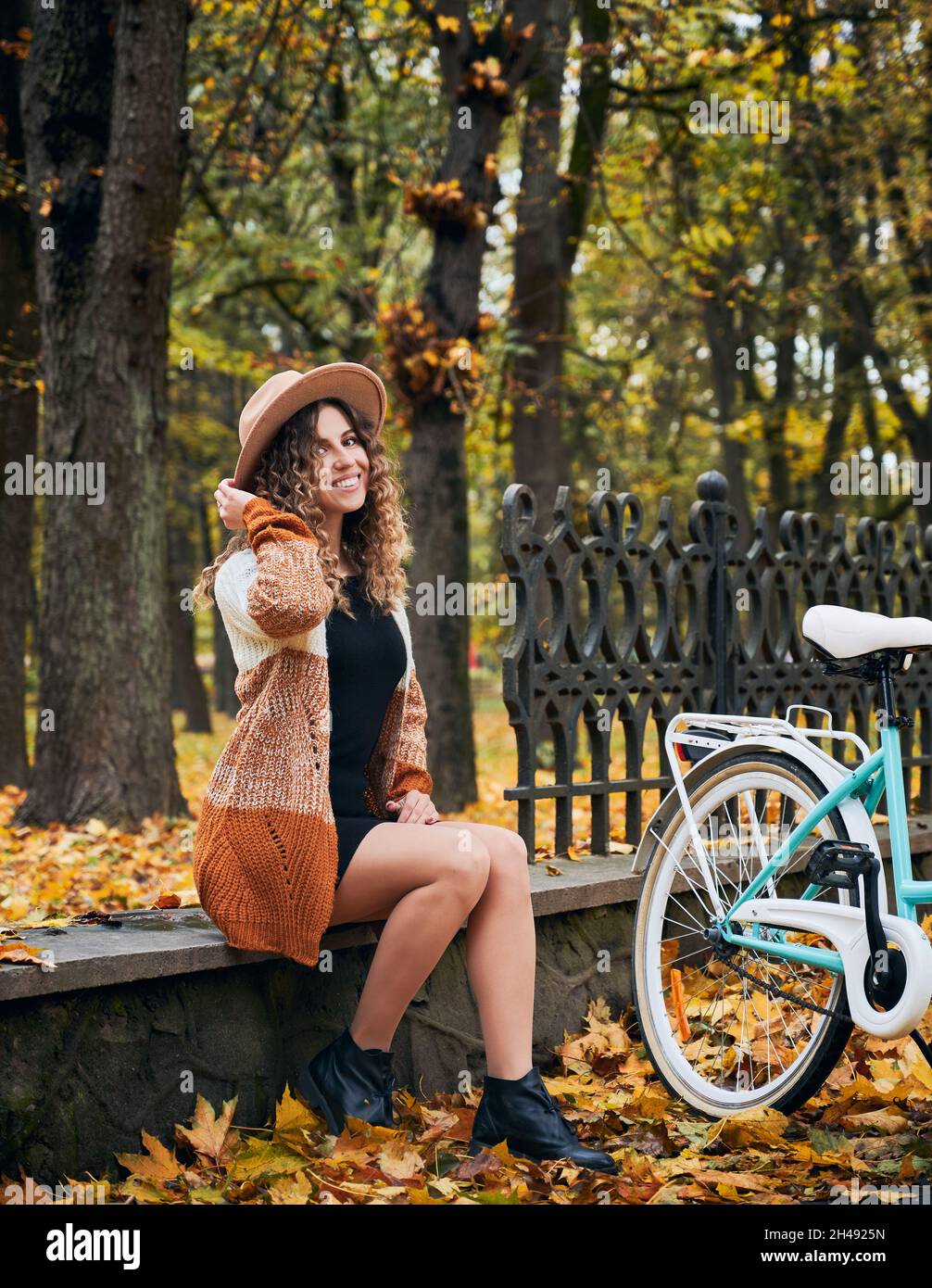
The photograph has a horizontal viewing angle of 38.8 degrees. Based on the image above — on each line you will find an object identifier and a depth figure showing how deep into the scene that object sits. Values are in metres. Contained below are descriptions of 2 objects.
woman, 3.12
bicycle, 3.02
